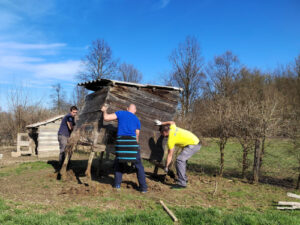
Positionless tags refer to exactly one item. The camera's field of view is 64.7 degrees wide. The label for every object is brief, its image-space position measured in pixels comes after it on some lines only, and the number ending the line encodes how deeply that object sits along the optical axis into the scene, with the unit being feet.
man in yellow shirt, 21.61
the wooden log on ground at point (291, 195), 19.53
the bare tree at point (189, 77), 96.27
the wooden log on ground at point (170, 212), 13.94
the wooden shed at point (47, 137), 44.50
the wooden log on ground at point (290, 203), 17.11
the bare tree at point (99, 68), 93.20
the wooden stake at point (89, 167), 22.35
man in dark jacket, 28.19
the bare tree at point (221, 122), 25.70
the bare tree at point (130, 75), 133.47
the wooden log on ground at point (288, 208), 16.87
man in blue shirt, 19.97
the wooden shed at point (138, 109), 23.88
